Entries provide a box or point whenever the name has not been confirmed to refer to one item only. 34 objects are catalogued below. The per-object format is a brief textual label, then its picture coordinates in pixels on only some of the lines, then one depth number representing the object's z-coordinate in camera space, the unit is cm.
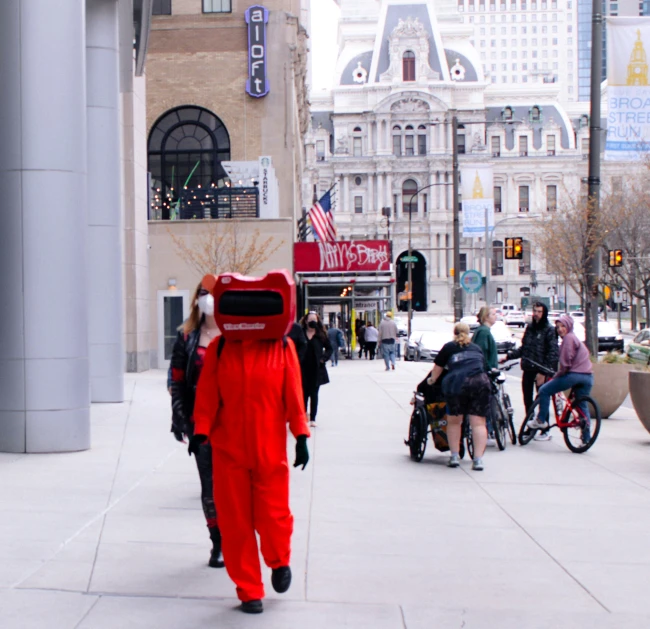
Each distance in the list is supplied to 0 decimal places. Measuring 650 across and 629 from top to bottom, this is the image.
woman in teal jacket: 1230
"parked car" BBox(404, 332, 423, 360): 3969
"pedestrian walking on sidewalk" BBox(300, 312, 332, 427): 1394
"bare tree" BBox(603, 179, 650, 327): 4578
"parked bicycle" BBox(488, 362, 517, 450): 1214
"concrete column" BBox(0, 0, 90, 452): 1096
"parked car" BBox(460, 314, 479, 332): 5810
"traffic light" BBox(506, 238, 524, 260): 3578
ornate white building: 10881
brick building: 3097
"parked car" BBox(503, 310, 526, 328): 7300
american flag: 3381
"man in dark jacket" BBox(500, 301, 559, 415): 1319
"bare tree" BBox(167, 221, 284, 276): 2728
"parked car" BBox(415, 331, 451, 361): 3756
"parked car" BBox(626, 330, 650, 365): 2850
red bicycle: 1196
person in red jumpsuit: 536
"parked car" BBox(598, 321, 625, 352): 4034
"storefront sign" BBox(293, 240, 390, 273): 3288
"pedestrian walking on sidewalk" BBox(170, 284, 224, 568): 659
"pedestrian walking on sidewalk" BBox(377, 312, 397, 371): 3062
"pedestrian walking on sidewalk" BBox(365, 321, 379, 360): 3917
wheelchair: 1114
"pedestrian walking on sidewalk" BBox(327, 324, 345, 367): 3430
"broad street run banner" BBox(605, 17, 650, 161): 1623
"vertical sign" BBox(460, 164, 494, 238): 3825
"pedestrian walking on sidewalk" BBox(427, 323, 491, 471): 1048
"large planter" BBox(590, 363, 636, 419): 1567
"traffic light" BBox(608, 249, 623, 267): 2280
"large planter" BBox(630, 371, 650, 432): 1245
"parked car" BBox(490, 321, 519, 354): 3812
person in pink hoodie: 1227
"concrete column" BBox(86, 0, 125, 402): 1652
